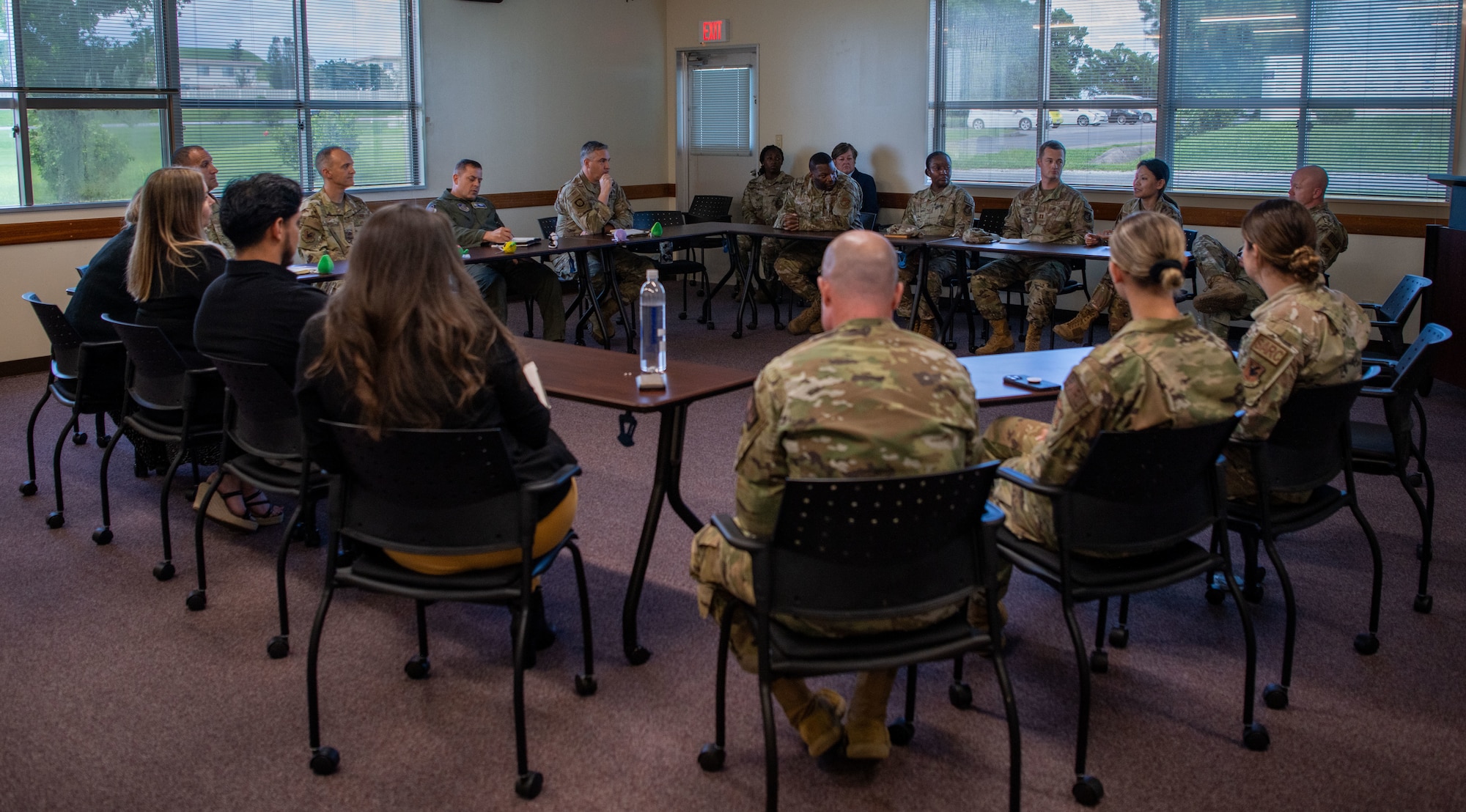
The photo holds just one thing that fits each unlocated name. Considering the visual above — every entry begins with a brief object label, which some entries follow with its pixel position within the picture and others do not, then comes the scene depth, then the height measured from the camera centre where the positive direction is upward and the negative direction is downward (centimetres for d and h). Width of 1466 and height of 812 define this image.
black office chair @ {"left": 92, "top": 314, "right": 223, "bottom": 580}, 365 -60
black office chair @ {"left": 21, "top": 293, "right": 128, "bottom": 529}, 410 -58
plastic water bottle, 332 -34
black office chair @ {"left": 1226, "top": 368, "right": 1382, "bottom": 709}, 293 -66
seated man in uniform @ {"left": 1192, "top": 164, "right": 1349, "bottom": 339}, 623 -30
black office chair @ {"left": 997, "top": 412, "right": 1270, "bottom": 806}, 247 -68
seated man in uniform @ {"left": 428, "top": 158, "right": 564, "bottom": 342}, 711 -37
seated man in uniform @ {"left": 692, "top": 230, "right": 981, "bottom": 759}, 218 -38
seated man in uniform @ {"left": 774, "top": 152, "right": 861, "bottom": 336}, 820 -6
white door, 1027 +78
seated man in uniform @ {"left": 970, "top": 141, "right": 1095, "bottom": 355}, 725 -17
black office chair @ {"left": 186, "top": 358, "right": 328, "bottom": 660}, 314 -66
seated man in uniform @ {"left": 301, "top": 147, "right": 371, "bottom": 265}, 642 -4
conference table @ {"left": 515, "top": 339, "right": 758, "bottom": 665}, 303 -48
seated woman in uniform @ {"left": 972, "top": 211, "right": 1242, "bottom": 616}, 257 -36
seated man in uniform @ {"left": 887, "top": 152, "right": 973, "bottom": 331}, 824 -1
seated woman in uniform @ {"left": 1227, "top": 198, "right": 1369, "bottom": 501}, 299 -31
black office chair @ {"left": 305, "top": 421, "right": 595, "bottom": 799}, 242 -65
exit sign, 1018 +154
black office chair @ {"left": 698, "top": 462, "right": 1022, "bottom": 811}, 210 -66
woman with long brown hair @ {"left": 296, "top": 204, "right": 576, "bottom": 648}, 249 -29
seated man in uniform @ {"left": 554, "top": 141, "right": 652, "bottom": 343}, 773 -4
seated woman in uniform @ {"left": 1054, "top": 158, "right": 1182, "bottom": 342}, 689 -1
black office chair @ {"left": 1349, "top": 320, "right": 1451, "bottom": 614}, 329 -65
